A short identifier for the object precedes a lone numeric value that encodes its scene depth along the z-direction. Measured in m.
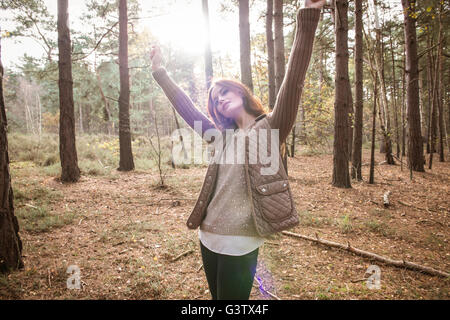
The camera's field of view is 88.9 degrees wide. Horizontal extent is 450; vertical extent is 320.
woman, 1.22
